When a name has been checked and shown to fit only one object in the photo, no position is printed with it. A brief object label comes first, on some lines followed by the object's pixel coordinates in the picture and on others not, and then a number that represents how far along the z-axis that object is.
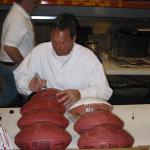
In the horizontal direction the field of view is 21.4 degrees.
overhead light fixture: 4.91
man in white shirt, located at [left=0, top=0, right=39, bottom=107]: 3.59
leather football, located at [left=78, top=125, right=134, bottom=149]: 1.87
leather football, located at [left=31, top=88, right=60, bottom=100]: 2.27
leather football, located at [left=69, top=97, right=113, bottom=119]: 2.23
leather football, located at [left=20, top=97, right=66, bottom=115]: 2.13
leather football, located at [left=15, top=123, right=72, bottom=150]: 1.88
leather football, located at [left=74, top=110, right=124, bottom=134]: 1.99
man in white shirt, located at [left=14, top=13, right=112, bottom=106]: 2.65
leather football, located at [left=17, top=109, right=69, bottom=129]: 1.99
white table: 2.14
